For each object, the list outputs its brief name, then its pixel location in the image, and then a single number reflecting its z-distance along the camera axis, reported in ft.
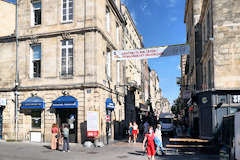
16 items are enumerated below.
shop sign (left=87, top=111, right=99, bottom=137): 56.39
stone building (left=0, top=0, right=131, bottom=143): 61.93
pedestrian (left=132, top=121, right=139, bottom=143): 65.67
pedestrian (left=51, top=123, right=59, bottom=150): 53.01
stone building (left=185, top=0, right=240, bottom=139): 48.37
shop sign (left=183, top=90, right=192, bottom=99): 88.12
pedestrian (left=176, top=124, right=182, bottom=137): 86.38
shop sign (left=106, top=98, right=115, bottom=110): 65.73
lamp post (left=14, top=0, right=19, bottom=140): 66.74
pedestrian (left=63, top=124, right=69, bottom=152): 50.41
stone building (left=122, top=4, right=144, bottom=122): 95.86
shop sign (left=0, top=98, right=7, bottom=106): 68.33
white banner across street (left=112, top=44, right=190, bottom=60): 60.39
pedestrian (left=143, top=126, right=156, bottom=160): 34.32
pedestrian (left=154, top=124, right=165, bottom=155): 46.57
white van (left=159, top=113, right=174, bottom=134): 96.04
